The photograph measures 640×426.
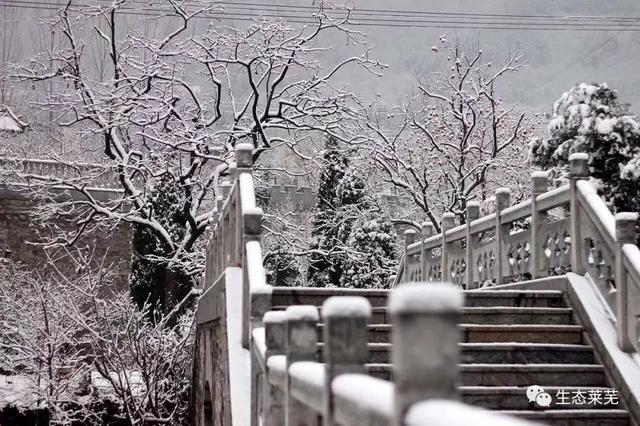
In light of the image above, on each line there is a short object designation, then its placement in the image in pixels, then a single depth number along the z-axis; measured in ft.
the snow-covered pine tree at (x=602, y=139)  36.58
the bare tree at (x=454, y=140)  64.23
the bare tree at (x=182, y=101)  57.00
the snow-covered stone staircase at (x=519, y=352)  17.61
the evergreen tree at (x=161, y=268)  61.93
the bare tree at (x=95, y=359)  47.03
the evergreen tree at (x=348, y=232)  65.77
